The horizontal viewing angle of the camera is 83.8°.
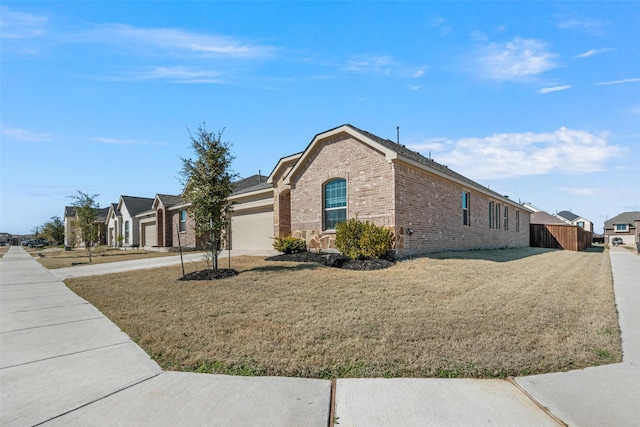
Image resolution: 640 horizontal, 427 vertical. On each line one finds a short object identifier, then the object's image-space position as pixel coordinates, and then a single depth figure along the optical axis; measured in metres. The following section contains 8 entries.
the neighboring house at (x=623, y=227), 68.57
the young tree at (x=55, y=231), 49.24
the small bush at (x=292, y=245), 14.65
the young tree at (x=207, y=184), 10.29
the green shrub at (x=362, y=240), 11.44
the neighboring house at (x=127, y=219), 34.56
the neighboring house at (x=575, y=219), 76.19
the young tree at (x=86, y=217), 20.59
